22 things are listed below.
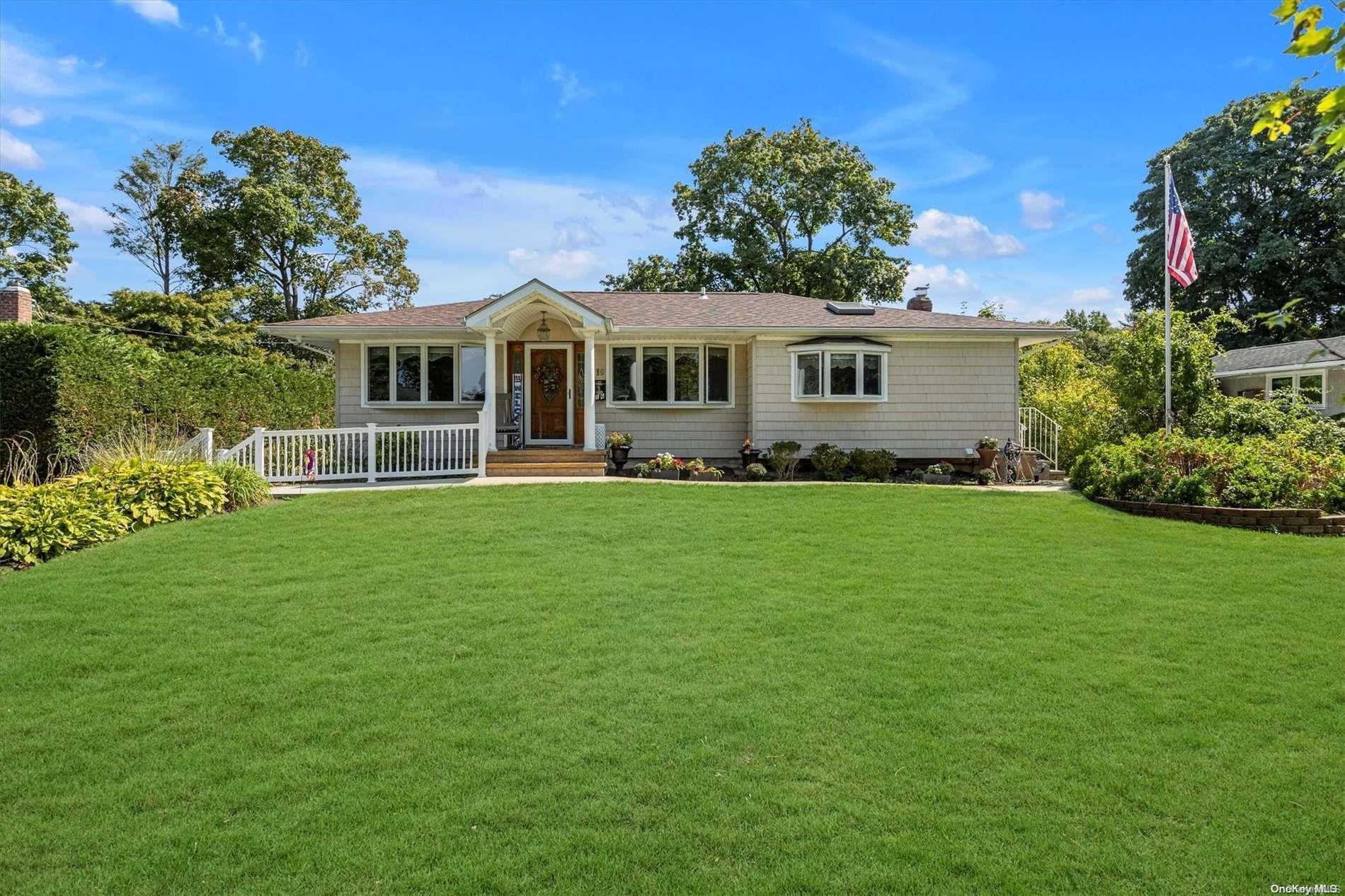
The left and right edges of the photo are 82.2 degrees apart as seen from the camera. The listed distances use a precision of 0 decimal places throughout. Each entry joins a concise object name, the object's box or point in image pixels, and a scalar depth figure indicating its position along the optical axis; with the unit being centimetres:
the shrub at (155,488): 923
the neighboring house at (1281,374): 2147
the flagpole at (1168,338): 1458
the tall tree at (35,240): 2755
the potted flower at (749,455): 1533
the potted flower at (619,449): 1527
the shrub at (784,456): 1493
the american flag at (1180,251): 1381
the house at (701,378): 1556
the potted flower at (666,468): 1473
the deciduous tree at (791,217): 3073
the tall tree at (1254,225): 3141
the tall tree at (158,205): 3111
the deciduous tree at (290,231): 3056
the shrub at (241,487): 1078
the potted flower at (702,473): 1476
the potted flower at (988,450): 1549
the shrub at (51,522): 782
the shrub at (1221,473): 1073
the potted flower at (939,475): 1518
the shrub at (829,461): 1503
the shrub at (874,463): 1512
